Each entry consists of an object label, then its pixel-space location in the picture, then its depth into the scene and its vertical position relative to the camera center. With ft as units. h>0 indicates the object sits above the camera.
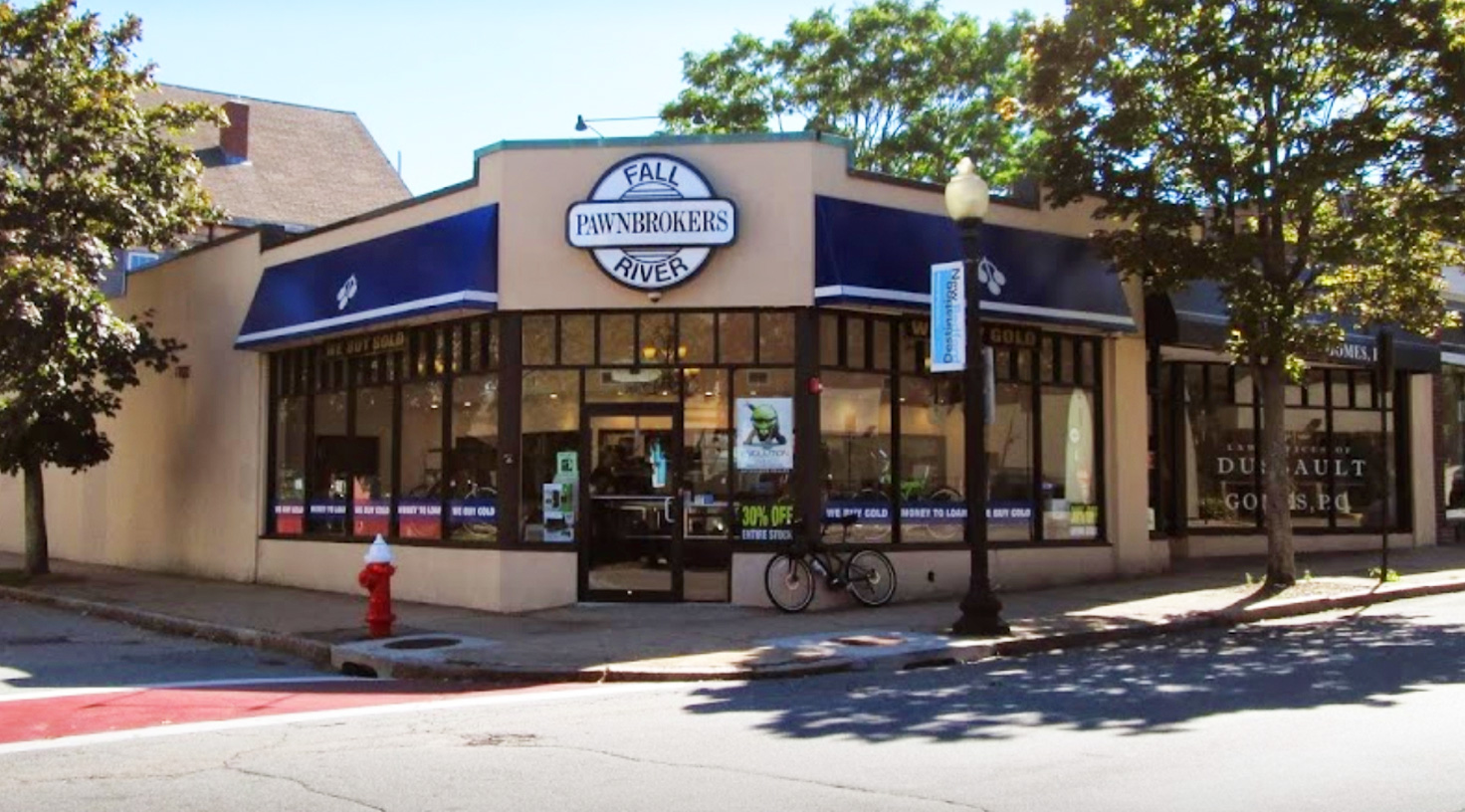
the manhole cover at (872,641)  40.23 -5.06
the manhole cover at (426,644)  41.37 -5.26
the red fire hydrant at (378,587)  43.21 -3.63
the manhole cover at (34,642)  45.85 -5.74
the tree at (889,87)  101.81 +30.38
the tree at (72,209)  61.31 +13.21
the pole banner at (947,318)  44.45 +5.34
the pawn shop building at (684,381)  49.47 +3.84
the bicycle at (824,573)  47.98 -3.65
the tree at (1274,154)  47.32 +12.03
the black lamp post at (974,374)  42.27 +3.27
